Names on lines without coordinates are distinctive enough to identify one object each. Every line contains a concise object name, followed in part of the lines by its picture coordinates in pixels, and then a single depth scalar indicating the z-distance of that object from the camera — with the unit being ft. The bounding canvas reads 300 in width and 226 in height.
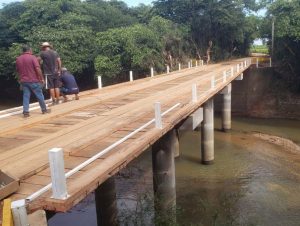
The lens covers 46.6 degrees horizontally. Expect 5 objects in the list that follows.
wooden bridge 14.96
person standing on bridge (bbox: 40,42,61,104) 32.01
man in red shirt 26.68
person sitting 36.55
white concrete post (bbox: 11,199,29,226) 11.60
